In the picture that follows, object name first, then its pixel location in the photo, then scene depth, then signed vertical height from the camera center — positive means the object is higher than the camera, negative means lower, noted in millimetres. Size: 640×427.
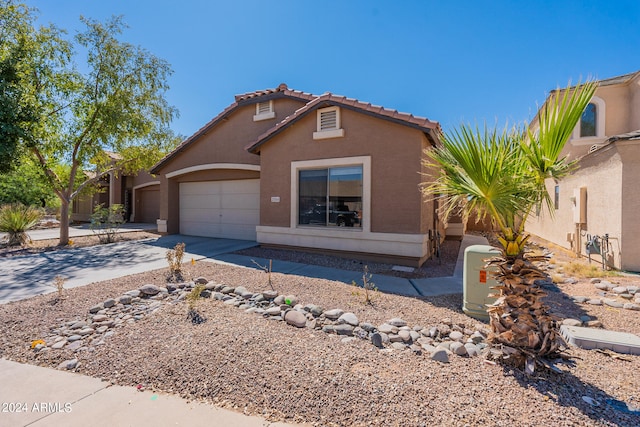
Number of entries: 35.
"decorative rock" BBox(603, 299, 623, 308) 5541 -1698
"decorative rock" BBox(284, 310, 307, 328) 4364 -1605
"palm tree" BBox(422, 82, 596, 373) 3053 +205
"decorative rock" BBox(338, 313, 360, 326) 4418 -1618
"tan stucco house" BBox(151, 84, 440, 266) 8156 +1250
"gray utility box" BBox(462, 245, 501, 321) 4902 -1187
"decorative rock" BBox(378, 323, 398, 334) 4168 -1660
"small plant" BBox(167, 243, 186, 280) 6941 -1285
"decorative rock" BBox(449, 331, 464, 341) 4051 -1699
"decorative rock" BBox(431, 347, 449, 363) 3418 -1664
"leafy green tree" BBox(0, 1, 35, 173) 7941 +3329
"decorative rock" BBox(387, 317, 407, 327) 4449 -1656
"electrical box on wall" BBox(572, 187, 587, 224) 10087 +251
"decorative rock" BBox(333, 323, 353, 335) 4137 -1644
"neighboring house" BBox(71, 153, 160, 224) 20531 +1062
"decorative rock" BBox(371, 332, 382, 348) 3812 -1648
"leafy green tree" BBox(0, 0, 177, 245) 10430 +4442
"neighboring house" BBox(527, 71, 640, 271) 7734 +860
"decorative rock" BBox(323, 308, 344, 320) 4621 -1599
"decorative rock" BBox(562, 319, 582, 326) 4684 -1733
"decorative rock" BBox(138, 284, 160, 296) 5656 -1513
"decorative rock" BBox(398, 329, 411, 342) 3961 -1658
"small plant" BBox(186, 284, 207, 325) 4434 -1543
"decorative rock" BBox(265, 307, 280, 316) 4745 -1607
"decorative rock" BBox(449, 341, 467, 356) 3599 -1669
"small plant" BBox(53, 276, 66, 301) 5391 -1426
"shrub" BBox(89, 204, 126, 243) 12172 -437
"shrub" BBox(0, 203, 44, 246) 10965 -528
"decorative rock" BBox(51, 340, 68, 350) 3838 -1754
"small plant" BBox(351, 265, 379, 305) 5379 -1599
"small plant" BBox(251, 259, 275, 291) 6156 -1486
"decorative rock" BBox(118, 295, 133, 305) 5219 -1571
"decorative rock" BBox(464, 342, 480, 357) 3580 -1681
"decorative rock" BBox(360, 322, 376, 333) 4203 -1641
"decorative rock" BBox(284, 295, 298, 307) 5180 -1567
